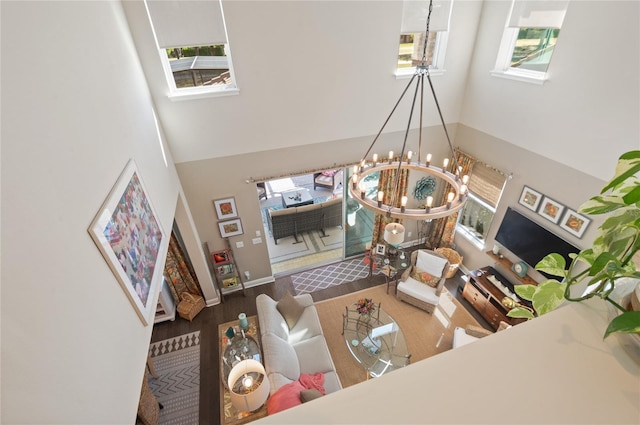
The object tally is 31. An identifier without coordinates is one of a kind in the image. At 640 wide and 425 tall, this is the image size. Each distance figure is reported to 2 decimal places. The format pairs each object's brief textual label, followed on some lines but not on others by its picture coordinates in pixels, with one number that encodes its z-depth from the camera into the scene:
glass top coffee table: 4.41
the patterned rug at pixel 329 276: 6.06
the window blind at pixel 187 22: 3.60
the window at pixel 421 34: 4.40
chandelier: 2.57
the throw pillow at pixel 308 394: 3.41
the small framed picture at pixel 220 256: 5.41
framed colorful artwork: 2.08
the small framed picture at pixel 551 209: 4.18
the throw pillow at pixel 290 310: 4.82
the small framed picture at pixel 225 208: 5.00
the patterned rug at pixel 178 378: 4.19
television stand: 4.85
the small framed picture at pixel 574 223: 3.86
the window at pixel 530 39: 3.86
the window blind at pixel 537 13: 3.76
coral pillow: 3.35
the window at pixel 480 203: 5.12
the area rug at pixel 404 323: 4.68
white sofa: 3.92
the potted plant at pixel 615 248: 0.67
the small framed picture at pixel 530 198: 4.44
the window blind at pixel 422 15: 4.36
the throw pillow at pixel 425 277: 5.50
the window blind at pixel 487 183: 5.04
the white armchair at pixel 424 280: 5.36
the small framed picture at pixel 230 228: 5.22
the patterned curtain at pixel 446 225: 5.53
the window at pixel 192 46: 3.63
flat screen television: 4.26
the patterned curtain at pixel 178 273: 5.05
